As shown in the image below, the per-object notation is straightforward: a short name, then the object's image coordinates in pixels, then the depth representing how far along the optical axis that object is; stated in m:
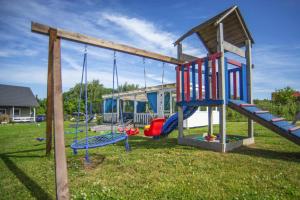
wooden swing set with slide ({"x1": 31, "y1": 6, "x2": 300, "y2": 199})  3.38
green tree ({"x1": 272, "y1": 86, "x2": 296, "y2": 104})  28.58
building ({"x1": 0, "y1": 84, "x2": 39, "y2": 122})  31.67
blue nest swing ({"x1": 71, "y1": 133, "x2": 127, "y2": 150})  4.76
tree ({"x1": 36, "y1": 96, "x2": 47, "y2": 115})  37.98
